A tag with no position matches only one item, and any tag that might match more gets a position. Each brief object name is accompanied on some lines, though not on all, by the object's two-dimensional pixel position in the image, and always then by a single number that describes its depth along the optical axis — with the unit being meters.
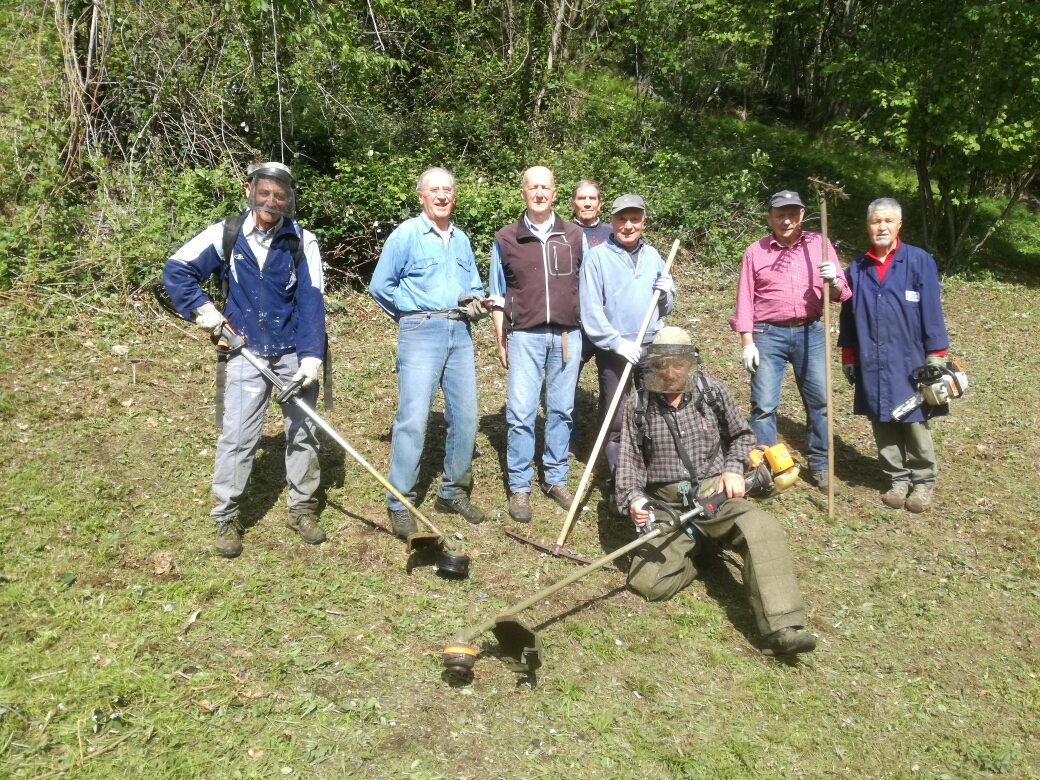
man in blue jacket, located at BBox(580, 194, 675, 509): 5.39
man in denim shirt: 5.08
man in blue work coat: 5.91
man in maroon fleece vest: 5.41
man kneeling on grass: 4.75
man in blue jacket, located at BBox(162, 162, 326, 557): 4.67
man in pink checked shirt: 5.95
